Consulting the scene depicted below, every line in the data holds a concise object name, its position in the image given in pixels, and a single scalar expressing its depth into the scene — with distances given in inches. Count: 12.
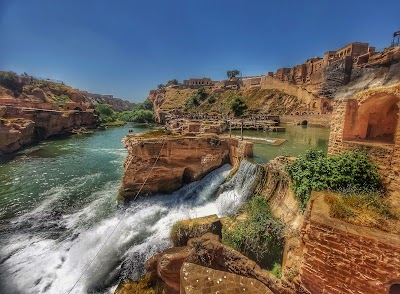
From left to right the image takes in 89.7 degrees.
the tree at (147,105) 3897.6
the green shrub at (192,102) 3011.8
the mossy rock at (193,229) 297.9
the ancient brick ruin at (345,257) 128.5
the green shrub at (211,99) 2956.4
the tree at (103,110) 2690.7
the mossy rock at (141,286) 264.5
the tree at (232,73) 3775.6
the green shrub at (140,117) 2794.0
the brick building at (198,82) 3843.0
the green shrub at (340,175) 238.2
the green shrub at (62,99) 2526.6
